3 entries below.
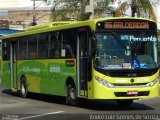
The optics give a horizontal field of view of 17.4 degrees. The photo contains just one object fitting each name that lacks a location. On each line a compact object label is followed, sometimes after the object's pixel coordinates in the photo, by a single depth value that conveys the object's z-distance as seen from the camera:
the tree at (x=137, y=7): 33.28
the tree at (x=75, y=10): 35.50
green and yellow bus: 16.78
